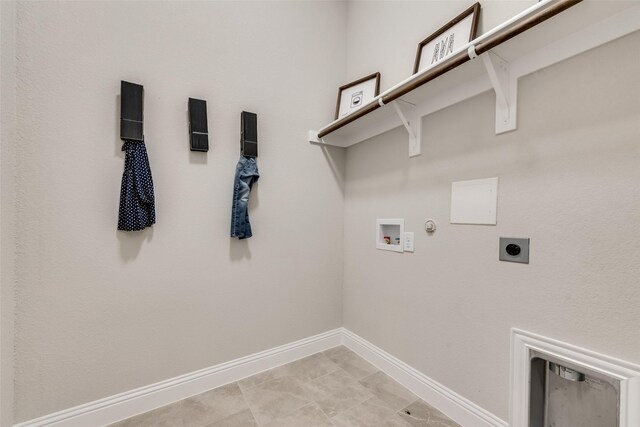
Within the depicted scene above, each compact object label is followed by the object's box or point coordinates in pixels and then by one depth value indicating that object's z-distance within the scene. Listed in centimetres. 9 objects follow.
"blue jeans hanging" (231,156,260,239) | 174
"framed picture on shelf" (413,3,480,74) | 133
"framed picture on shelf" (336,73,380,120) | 200
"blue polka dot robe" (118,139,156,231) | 142
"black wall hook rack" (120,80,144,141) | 141
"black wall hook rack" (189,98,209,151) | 161
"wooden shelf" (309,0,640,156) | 90
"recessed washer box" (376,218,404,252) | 177
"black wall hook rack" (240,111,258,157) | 178
